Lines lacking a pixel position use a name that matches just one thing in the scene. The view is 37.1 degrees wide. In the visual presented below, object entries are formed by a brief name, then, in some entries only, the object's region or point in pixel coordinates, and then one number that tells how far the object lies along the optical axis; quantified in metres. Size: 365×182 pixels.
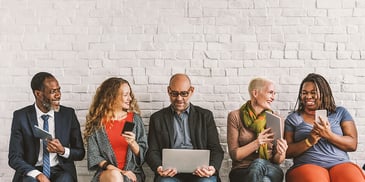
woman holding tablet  3.87
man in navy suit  3.99
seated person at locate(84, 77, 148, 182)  3.95
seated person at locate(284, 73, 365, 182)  3.85
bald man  4.08
